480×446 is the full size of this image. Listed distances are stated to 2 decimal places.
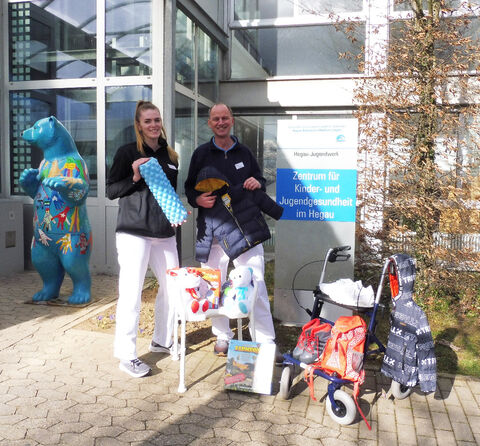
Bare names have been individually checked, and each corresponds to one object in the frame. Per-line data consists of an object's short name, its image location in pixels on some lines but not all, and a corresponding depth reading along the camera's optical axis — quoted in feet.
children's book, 10.78
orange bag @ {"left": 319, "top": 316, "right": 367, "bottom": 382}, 9.96
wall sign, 14.99
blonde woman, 11.59
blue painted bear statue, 17.56
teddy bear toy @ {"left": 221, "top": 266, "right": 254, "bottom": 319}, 10.78
